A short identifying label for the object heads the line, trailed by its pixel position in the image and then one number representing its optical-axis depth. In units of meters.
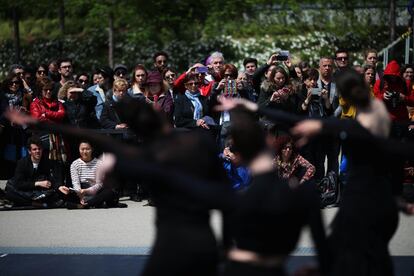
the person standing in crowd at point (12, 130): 13.20
